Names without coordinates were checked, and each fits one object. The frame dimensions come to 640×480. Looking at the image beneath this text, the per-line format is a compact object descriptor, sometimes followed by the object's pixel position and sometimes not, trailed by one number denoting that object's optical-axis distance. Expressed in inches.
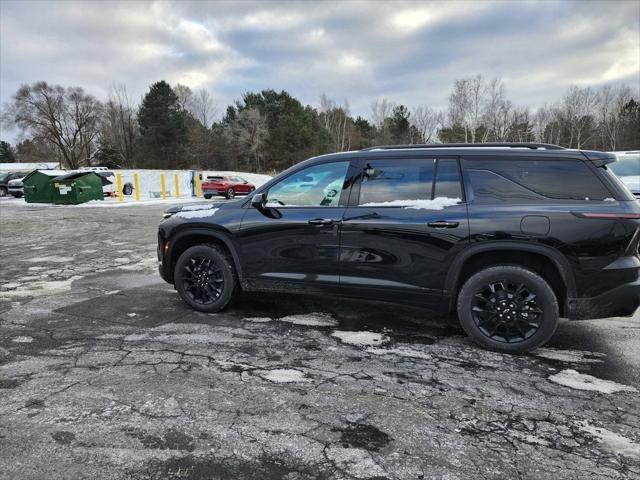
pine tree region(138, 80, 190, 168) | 2097.7
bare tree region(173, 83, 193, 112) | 2717.3
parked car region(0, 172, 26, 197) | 1117.7
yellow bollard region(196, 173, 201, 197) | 1155.9
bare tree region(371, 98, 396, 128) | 2871.6
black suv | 135.6
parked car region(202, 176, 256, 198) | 1016.2
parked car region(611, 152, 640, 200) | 447.3
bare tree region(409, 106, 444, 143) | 2760.8
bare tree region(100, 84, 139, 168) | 2460.6
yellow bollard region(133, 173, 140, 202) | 963.8
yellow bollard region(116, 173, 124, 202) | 936.1
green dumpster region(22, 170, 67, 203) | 852.6
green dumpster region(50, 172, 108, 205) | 842.8
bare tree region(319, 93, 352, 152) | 2647.6
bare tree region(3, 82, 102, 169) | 2087.8
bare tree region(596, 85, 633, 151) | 2303.2
